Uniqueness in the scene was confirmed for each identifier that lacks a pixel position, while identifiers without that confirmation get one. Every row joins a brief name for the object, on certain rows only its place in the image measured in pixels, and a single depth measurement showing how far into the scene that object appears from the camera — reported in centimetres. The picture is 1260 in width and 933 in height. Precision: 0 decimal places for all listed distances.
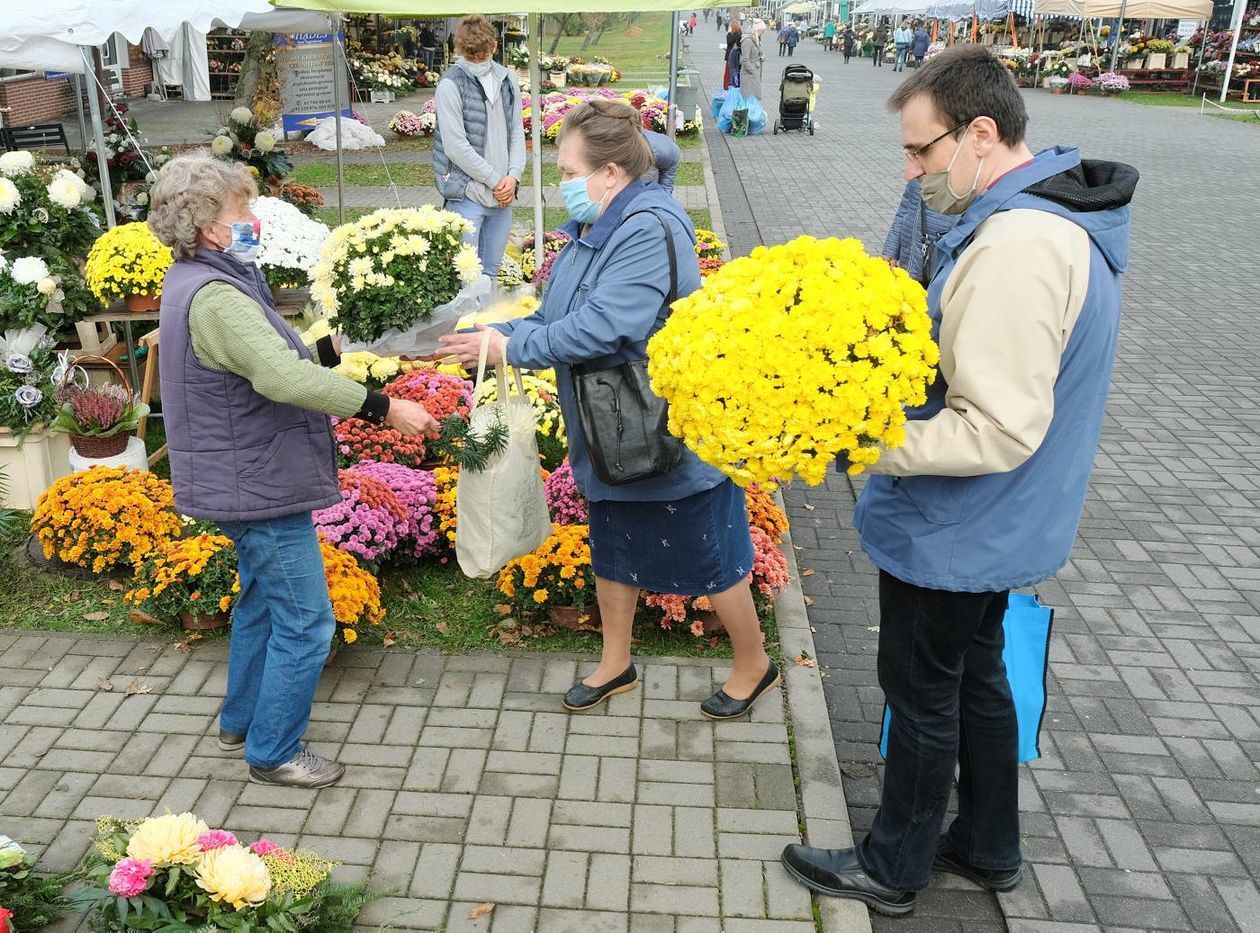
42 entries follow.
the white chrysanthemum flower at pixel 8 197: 534
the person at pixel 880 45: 4797
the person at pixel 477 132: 743
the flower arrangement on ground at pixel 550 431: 564
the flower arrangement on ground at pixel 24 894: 278
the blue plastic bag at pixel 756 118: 2192
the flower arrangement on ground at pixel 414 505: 481
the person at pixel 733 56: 2317
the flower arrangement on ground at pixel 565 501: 498
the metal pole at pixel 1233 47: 2656
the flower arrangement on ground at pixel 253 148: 703
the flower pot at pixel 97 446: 516
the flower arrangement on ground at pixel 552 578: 429
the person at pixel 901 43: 4244
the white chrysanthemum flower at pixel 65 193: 565
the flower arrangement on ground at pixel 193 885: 260
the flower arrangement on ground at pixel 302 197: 716
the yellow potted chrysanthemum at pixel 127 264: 532
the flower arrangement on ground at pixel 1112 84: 3253
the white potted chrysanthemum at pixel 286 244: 553
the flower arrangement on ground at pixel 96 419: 511
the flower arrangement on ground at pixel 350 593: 405
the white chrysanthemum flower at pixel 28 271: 536
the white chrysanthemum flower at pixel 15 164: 565
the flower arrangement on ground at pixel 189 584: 418
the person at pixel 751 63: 2075
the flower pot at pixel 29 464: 512
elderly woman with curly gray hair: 286
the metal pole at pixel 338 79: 812
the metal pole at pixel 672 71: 1033
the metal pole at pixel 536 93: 681
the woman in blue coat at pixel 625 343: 314
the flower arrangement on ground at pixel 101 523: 461
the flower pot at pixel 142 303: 549
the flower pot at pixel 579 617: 434
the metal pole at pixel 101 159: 615
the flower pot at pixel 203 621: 424
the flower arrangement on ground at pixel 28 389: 505
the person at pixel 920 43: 3973
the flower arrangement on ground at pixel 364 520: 448
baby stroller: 2166
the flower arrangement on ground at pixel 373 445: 541
